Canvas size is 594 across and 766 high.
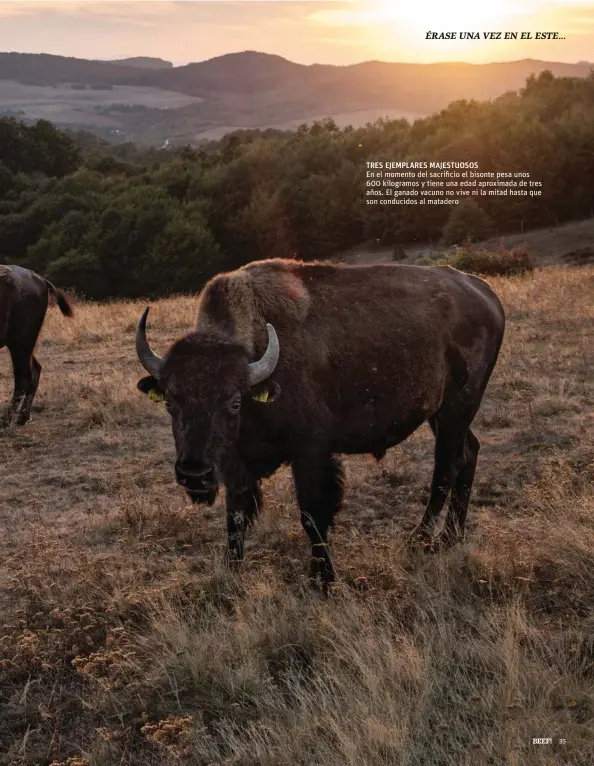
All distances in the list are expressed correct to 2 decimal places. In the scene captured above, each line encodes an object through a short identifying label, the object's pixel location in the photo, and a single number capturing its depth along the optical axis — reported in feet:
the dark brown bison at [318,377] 14.58
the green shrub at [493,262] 69.82
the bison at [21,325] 31.37
